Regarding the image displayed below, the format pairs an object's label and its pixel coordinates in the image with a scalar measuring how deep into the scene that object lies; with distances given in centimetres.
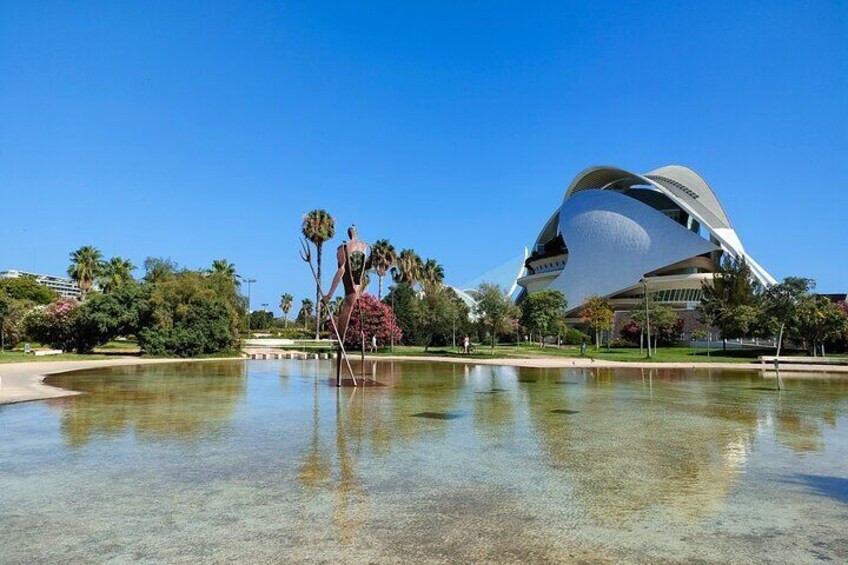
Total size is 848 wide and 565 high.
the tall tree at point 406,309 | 5538
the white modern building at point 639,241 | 6594
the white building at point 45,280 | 18079
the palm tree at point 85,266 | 5828
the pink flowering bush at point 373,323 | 4388
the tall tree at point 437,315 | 4934
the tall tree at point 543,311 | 5028
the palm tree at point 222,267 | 6383
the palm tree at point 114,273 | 5645
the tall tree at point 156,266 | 5984
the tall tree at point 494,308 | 4653
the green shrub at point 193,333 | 3716
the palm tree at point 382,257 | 6003
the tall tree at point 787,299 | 3862
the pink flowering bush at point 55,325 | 4100
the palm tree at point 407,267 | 6694
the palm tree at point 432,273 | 7131
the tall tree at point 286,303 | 10494
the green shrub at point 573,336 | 5849
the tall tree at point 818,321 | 3734
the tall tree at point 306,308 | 9217
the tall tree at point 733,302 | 4247
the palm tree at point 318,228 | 5566
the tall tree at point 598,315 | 5148
